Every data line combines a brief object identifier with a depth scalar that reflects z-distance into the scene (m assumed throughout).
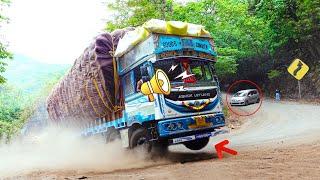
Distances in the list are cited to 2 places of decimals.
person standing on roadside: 32.38
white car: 29.50
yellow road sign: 11.74
